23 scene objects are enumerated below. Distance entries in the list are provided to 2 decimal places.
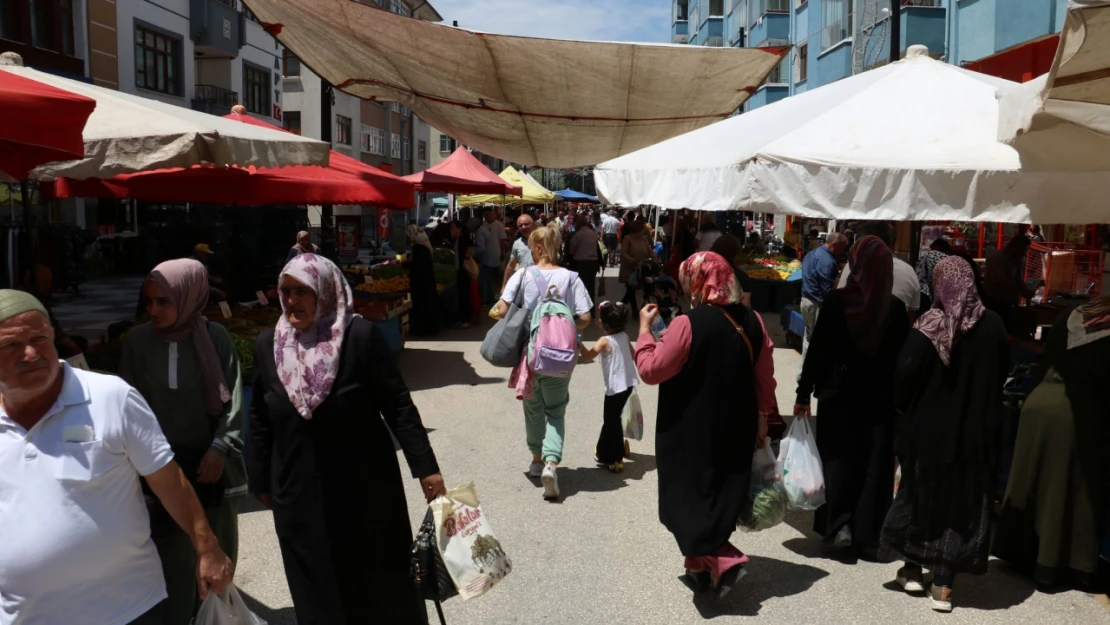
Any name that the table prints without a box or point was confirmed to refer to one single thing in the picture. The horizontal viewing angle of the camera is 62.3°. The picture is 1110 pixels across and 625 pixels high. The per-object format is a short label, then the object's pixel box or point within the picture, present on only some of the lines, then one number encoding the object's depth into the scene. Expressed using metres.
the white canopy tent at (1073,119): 3.46
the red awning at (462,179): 16.81
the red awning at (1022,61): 14.58
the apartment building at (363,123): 42.19
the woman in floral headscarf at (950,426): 4.40
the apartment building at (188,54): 23.30
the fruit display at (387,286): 12.34
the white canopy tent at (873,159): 4.88
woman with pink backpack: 6.10
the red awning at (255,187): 9.11
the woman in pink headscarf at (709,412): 4.37
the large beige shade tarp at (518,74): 8.78
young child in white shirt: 6.45
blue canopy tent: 43.78
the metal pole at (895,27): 12.38
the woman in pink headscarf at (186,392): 3.64
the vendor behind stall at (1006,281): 7.79
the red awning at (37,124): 3.68
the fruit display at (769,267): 16.17
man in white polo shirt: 2.51
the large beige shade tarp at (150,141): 5.70
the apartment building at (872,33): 15.02
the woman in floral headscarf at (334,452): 3.33
